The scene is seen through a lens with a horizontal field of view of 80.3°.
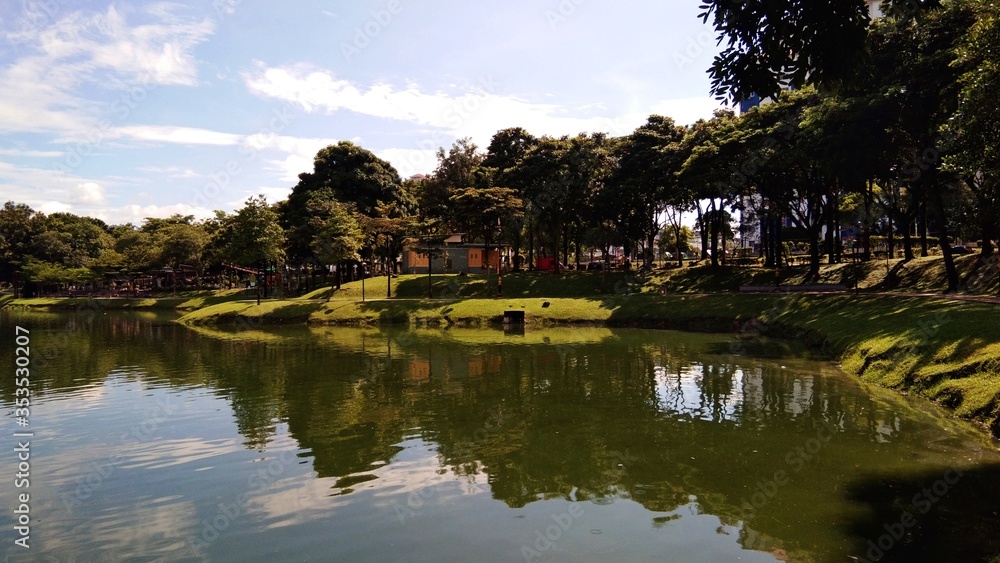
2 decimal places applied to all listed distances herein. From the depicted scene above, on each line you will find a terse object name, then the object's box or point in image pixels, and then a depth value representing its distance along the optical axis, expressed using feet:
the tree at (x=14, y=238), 306.35
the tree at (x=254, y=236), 194.70
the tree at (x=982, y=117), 52.85
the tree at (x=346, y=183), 237.04
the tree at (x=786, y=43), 39.63
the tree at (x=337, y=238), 184.96
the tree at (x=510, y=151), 227.81
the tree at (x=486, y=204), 185.16
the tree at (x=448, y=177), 239.91
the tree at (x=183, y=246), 262.26
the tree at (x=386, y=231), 200.23
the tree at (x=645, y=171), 189.16
